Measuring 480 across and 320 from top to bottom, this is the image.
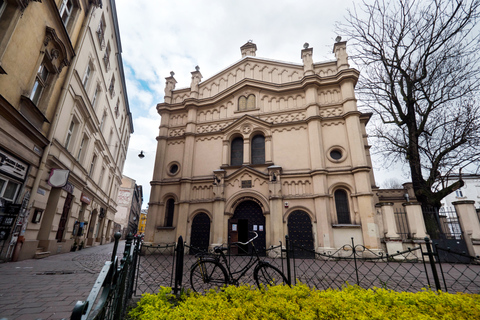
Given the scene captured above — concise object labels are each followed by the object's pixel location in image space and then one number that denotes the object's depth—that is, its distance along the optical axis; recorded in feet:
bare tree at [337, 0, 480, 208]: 40.52
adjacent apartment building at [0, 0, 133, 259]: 23.94
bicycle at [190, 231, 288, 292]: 17.48
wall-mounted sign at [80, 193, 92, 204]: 46.11
